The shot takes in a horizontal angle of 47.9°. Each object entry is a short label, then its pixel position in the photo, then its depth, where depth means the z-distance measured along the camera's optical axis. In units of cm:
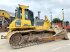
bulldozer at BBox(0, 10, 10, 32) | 849
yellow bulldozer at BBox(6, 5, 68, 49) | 495
